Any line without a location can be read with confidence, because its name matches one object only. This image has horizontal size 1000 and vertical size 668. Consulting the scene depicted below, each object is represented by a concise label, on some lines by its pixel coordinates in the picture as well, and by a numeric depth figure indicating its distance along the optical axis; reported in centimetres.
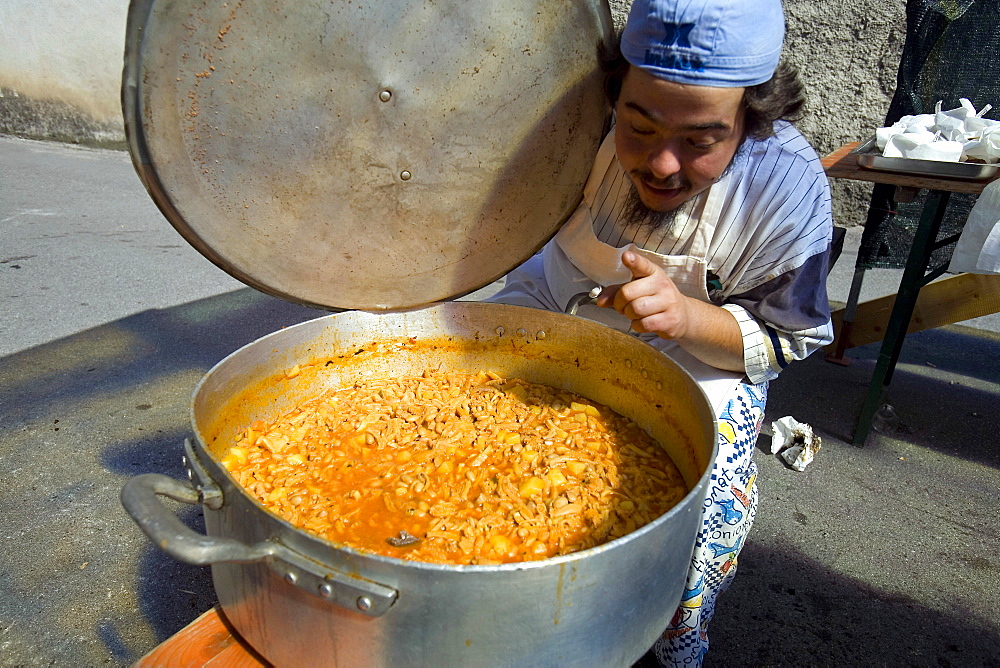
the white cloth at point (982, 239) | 251
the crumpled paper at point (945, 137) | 271
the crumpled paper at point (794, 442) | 304
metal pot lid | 125
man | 142
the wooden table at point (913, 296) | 271
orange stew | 137
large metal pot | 92
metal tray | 258
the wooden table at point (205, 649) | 120
